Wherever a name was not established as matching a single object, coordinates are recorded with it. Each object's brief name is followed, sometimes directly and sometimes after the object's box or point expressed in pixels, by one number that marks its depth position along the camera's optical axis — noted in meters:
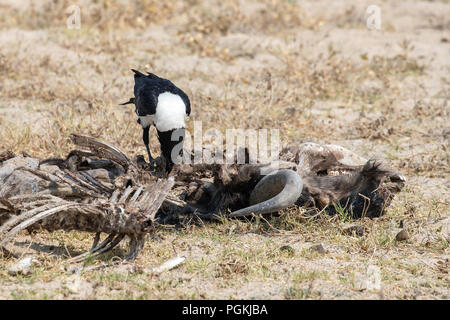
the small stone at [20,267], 7.27
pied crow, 9.88
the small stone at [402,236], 8.71
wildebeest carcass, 7.74
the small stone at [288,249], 8.32
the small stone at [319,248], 8.35
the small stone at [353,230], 8.85
